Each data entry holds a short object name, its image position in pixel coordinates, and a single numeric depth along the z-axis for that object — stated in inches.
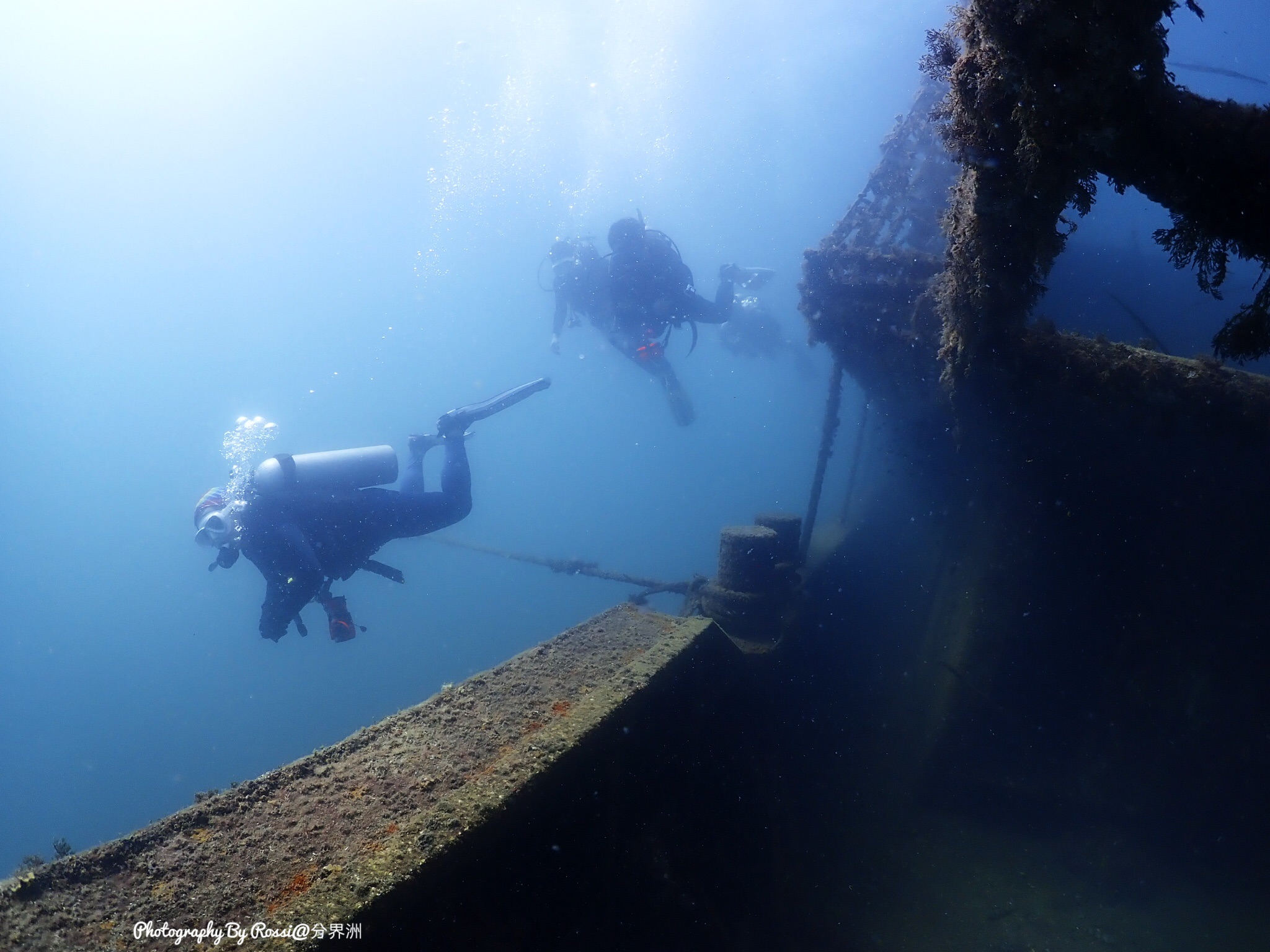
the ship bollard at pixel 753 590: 229.5
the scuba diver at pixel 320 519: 237.9
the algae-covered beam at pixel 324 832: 75.3
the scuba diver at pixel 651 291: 461.1
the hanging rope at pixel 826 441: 294.7
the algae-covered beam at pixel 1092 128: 72.6
